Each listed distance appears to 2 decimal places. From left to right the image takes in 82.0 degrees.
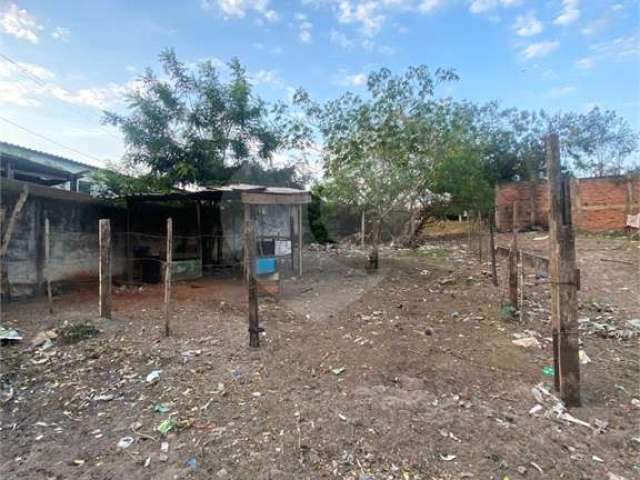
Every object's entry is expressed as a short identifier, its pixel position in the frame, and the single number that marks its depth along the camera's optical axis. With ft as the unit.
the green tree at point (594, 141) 59.26
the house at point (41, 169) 27.09
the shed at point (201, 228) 27.63
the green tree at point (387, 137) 27.32
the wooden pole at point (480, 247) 31.53
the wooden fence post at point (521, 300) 16.25
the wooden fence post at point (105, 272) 16.47
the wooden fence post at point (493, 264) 22.10
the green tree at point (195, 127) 33.40
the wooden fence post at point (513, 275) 16.63
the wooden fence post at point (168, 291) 14.74
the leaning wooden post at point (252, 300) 13.50
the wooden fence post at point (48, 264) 17.61
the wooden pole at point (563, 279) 9.36
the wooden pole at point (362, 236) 45.77
